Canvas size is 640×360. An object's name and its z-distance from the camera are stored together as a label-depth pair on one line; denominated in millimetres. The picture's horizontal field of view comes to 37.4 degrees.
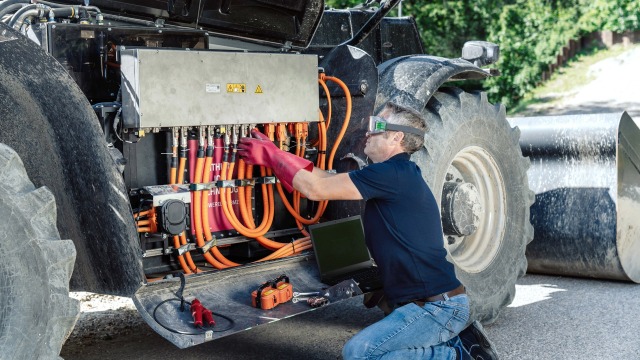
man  4402
